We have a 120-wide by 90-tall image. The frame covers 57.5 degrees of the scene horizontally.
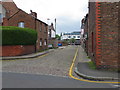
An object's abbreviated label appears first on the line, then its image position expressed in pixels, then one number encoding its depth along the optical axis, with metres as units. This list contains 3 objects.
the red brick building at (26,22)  20.08
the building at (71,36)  92.31
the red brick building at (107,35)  7.17
